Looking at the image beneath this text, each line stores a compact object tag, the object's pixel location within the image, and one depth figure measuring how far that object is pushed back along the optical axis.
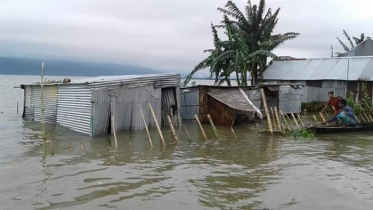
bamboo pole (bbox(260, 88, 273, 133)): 14.02
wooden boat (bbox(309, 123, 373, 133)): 14.37
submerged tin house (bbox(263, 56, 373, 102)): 22.70
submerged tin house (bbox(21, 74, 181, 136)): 13.30
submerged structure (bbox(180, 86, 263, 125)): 16.72
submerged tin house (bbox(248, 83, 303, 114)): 18.47
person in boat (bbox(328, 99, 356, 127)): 14.99
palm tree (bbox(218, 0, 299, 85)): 24.05
